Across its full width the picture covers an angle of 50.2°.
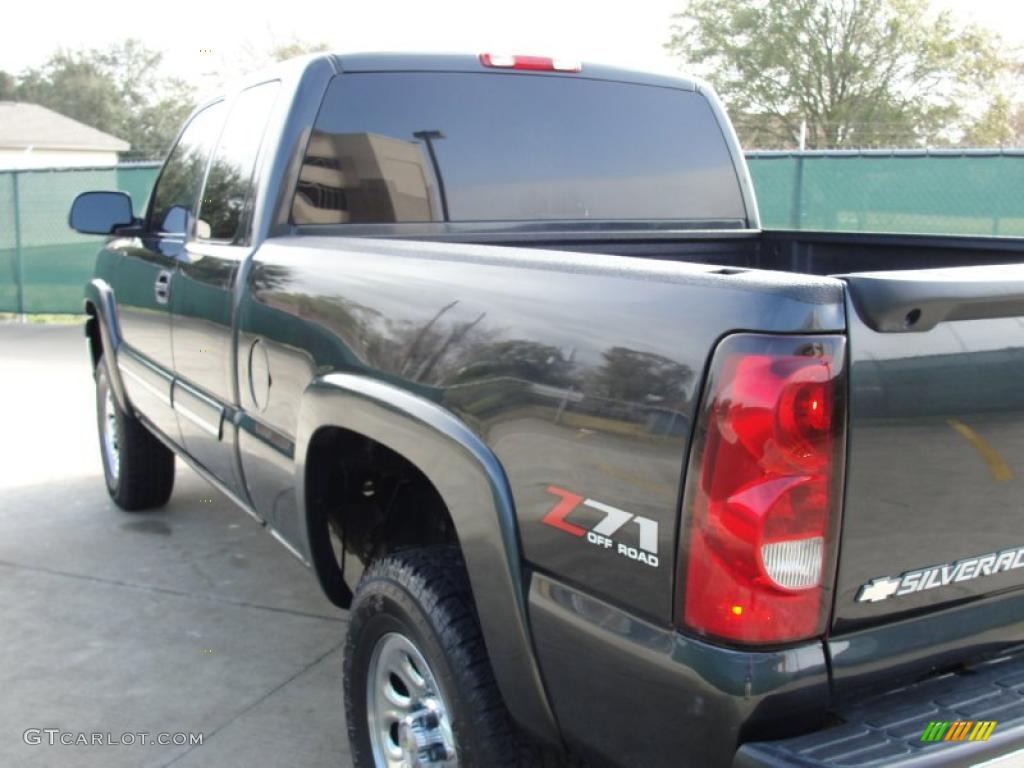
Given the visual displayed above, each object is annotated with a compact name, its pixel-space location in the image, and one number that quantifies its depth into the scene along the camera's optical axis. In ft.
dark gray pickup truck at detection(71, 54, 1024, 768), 5.74
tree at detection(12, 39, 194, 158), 217.77
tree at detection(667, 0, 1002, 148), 140.05
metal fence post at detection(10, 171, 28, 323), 46.42
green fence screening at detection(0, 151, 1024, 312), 28.99
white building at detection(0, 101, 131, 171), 155.43
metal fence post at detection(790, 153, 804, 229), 32.17
